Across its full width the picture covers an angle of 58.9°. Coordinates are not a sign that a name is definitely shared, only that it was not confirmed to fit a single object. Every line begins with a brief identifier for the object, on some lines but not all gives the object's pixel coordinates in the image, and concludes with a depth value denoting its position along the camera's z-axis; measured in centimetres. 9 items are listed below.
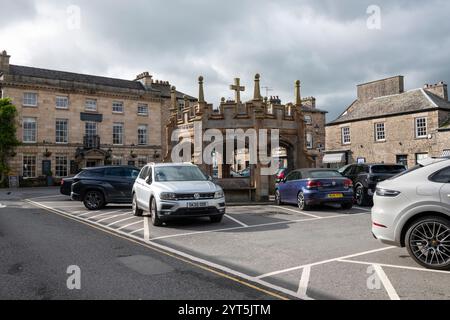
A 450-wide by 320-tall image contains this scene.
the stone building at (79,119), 3822
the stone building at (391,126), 3112
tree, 3625
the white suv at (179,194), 1018
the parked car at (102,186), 1546
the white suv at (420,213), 586
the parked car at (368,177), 1503
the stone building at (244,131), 1700
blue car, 1345
